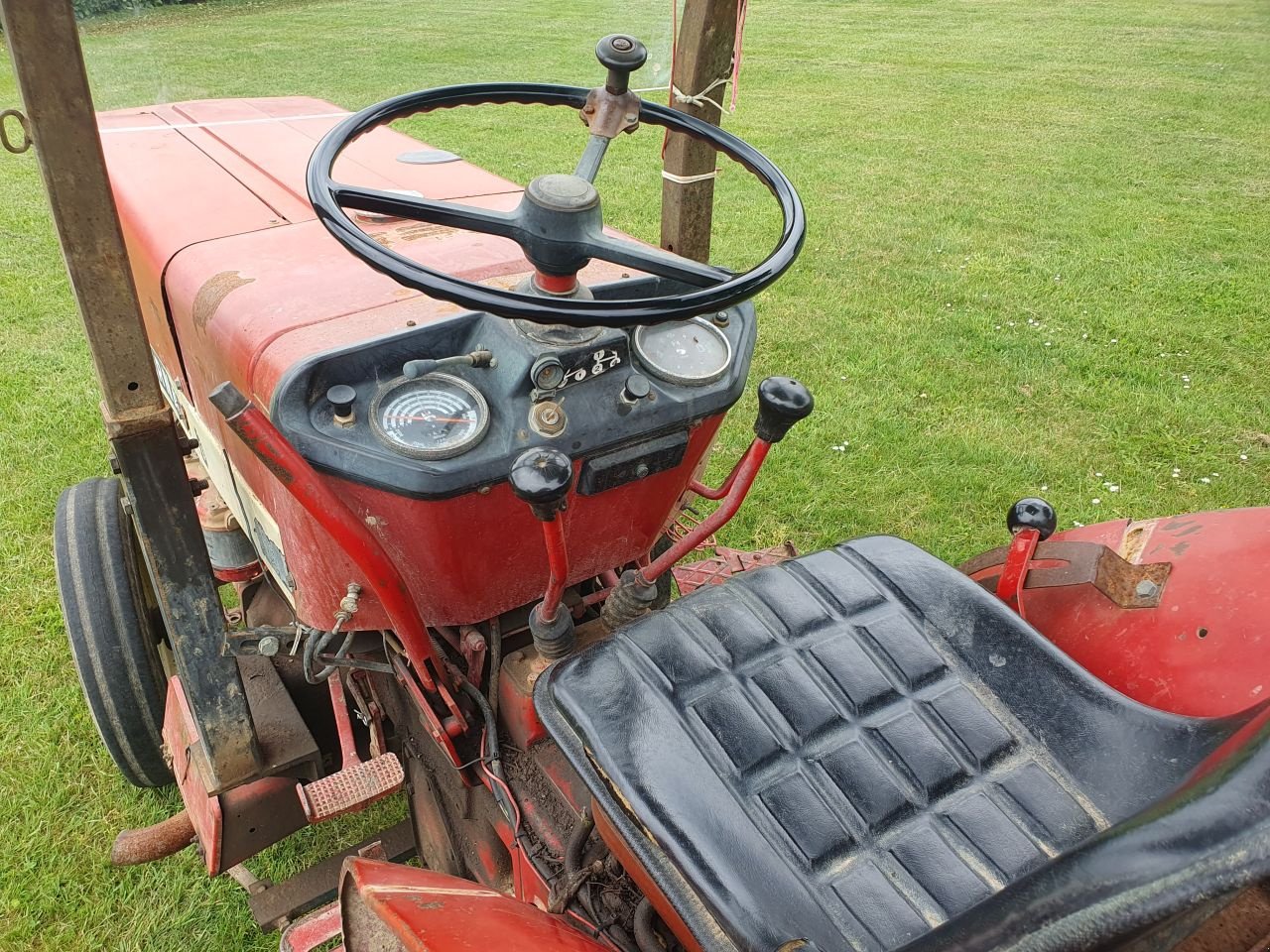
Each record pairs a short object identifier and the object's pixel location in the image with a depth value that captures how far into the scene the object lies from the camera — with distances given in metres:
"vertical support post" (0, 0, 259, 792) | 1.07
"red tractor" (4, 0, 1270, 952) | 1.07
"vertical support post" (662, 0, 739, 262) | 1.91
